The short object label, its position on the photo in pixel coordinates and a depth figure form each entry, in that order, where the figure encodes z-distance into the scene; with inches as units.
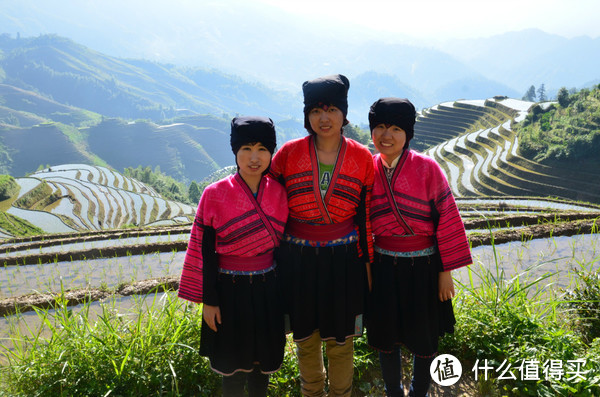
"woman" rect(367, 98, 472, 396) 81.4
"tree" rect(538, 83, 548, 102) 2782.5
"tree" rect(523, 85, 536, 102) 2681.3
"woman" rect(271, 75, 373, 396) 80.5
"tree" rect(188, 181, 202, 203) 1836.9
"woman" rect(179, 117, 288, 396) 76.4
